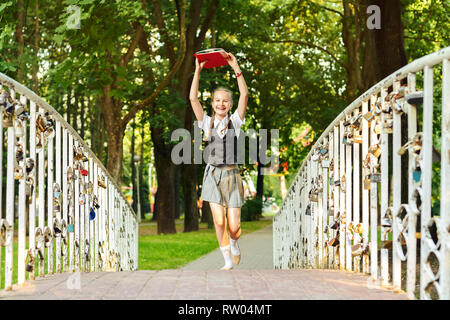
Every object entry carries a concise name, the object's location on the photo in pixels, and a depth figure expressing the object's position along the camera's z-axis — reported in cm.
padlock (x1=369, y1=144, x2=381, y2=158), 819
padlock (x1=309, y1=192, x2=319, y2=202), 1180
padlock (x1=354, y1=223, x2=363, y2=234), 922
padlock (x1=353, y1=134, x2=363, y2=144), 928
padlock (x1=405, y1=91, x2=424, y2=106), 685
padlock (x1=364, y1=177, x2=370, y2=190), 835
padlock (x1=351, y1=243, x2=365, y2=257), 907
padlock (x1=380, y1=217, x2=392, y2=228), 757
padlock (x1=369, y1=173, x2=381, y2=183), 818
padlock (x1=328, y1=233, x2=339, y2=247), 1035
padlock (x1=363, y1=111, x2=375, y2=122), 849
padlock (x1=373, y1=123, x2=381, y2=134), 819
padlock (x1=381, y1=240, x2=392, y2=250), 747
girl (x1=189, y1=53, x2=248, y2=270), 1162
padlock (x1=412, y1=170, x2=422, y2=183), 656
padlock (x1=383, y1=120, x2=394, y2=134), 777
